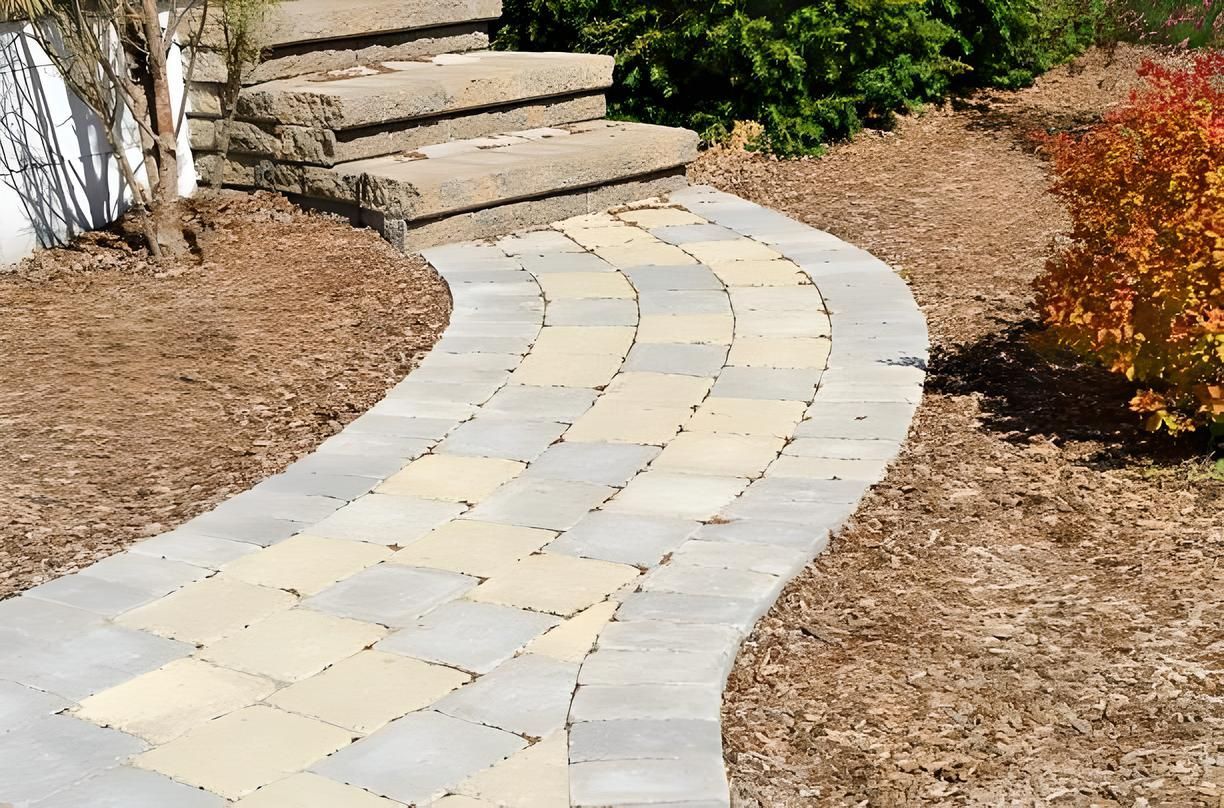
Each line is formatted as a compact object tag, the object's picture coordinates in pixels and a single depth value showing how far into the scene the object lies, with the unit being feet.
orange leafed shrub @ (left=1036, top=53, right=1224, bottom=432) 13.50
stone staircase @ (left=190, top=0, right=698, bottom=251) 22.59
